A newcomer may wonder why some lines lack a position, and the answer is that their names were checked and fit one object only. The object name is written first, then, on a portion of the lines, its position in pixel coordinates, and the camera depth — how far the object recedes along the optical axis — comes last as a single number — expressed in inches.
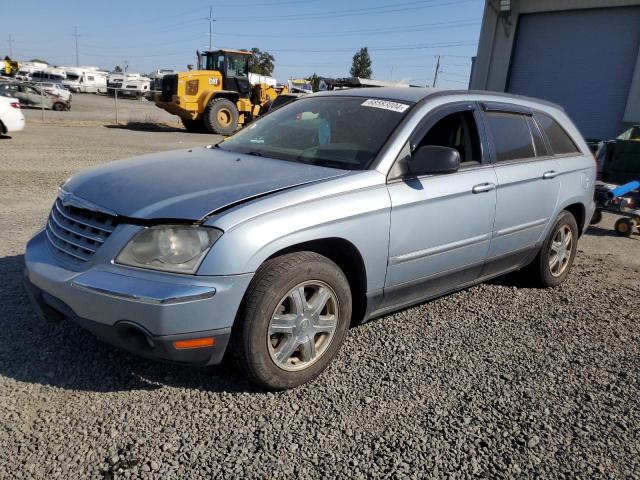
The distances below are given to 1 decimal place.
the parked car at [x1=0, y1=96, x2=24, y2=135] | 534.0
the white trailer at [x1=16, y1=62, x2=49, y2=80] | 2333.9
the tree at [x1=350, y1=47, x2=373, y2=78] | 3484.3
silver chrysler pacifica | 101.0
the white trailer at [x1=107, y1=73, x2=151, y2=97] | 2039.1
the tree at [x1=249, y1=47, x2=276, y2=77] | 4050.9
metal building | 574.6
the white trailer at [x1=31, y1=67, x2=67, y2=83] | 2046.0
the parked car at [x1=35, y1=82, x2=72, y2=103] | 1174.3
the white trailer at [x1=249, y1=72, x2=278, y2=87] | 916.6
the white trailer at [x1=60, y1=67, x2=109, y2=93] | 2155.5
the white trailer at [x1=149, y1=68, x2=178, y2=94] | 1983.3
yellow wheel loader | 755.4
